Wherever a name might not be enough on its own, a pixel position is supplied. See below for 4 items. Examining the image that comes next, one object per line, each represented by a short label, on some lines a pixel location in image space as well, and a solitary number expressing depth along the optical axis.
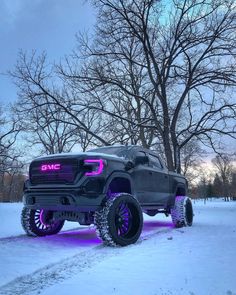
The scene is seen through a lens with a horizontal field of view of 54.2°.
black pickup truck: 4.00
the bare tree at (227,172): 14.04
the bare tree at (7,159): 23.24
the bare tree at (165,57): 12.32
